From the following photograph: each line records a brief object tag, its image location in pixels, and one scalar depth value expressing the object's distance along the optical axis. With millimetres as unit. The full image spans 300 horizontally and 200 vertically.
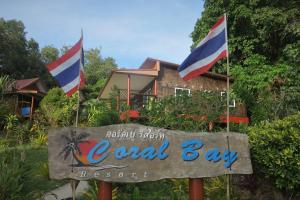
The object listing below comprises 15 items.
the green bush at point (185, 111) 13359
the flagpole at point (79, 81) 7847
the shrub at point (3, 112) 19005
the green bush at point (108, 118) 9859
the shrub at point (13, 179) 6668
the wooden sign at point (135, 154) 6500
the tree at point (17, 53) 37500
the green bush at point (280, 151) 6984
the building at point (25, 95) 29078
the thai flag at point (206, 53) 7648
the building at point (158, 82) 19609
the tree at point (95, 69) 39762
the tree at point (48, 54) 47469
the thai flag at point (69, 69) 7737
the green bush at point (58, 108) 22203
